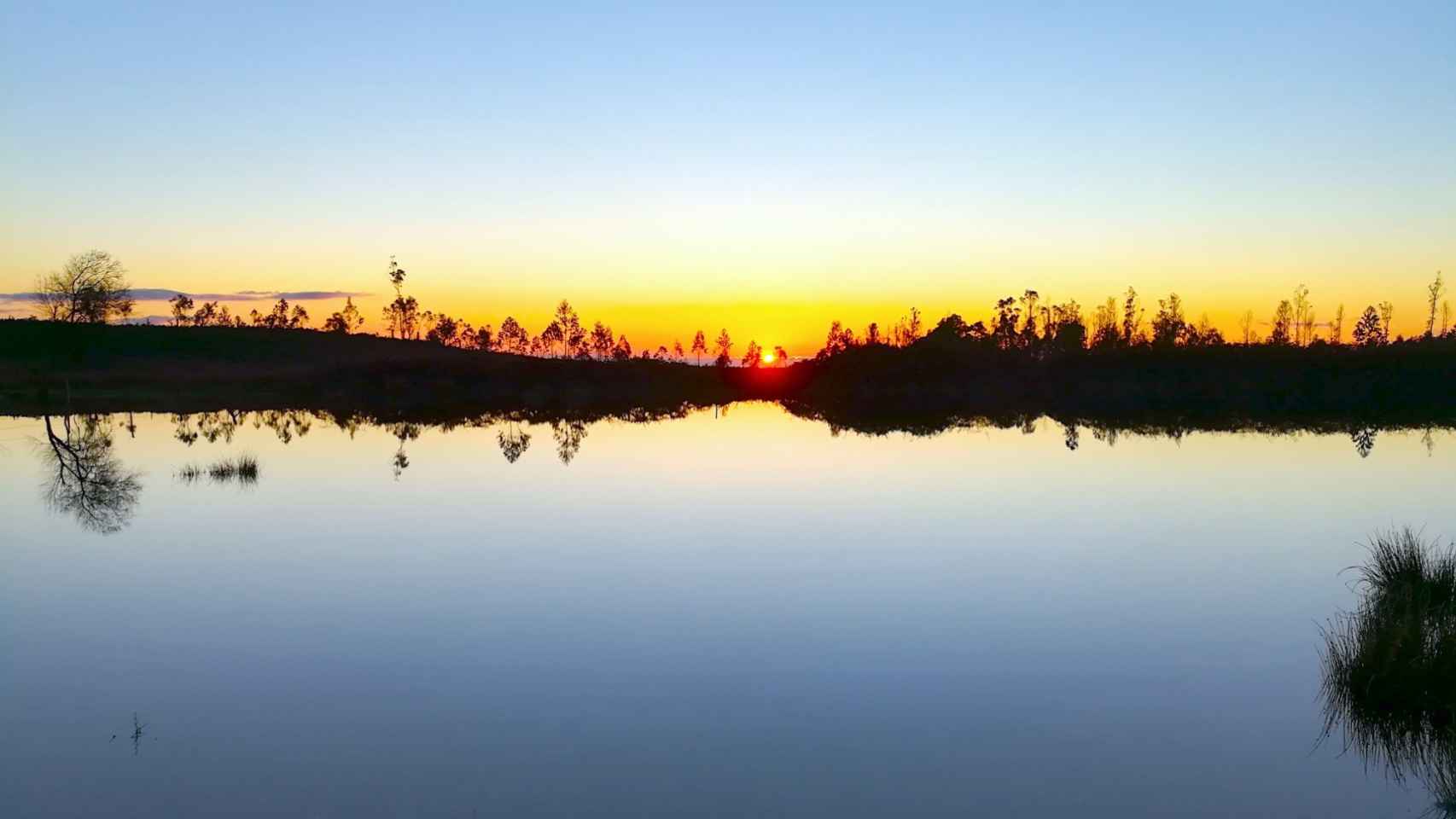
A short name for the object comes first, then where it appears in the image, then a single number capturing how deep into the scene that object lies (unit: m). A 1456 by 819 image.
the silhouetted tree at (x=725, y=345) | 155.75
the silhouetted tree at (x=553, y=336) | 158.50
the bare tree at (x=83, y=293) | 83.12
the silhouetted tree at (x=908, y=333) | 119.94
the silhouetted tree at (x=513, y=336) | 164.16
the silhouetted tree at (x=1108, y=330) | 113.25
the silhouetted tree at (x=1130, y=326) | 114.72
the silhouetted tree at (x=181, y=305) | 172.75
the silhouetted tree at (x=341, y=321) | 144.00
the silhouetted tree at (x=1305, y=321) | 129.85
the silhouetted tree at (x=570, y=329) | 159.00
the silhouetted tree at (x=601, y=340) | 165.25
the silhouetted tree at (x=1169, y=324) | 105.09
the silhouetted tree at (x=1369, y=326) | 145.12
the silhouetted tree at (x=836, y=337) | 95.11
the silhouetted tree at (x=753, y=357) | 161.50
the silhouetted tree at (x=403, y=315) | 130.50
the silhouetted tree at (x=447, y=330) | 155.38
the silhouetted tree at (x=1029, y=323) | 127.12
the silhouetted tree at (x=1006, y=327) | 125.19
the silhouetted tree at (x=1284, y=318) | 138.62
